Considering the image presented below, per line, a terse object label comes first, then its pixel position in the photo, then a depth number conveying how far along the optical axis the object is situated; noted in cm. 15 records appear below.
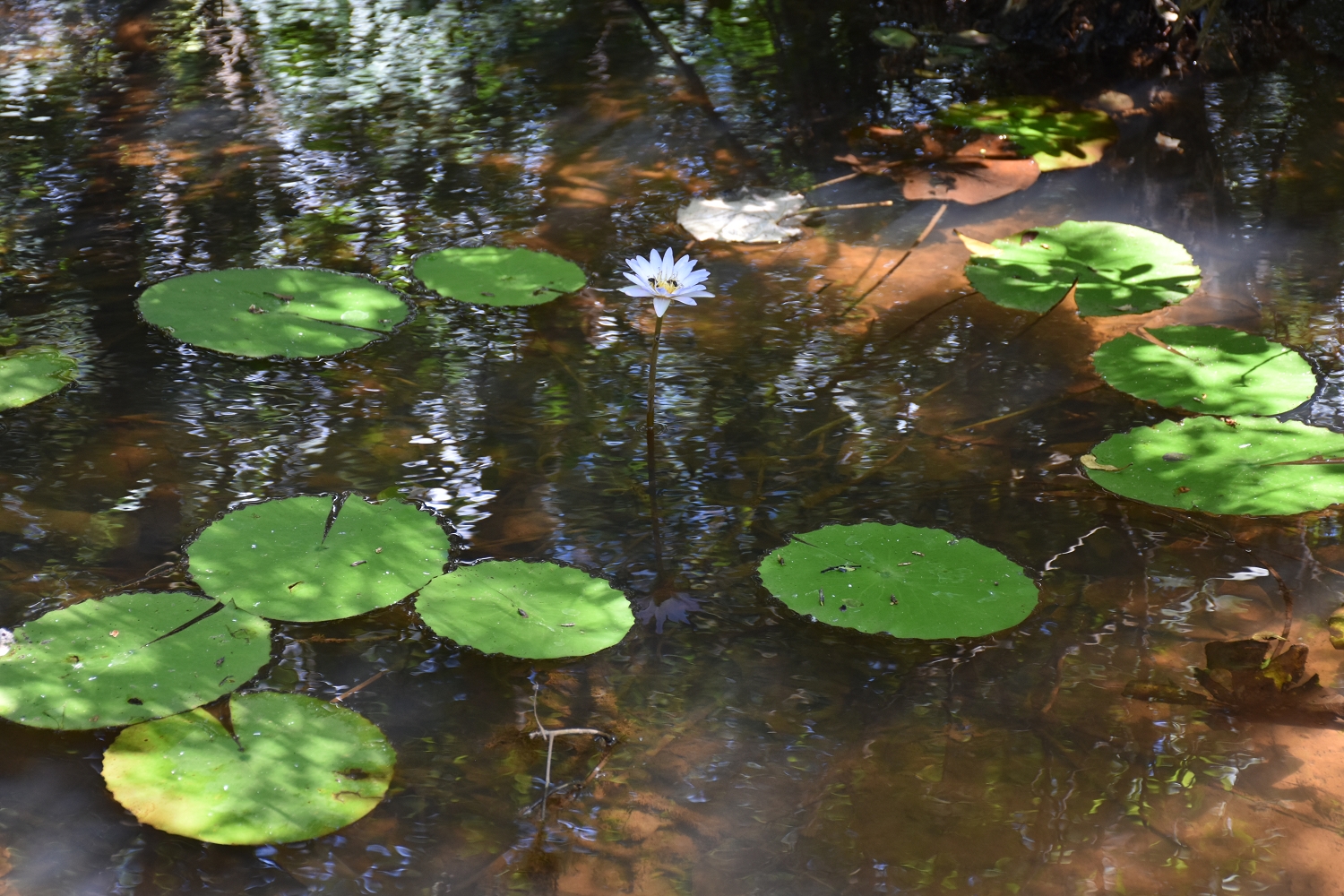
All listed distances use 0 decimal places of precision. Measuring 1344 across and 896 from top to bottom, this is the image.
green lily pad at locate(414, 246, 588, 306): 276
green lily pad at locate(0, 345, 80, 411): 232
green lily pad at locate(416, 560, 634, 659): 174
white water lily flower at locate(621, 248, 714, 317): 211
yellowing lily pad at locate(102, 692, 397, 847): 146
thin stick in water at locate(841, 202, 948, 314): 288
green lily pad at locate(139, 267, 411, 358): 250
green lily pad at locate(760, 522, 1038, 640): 181
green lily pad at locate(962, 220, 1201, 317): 275
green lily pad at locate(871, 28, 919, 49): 479
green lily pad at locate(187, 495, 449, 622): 178
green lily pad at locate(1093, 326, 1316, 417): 237
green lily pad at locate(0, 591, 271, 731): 156
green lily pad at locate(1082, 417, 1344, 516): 207
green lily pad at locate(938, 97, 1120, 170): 374
